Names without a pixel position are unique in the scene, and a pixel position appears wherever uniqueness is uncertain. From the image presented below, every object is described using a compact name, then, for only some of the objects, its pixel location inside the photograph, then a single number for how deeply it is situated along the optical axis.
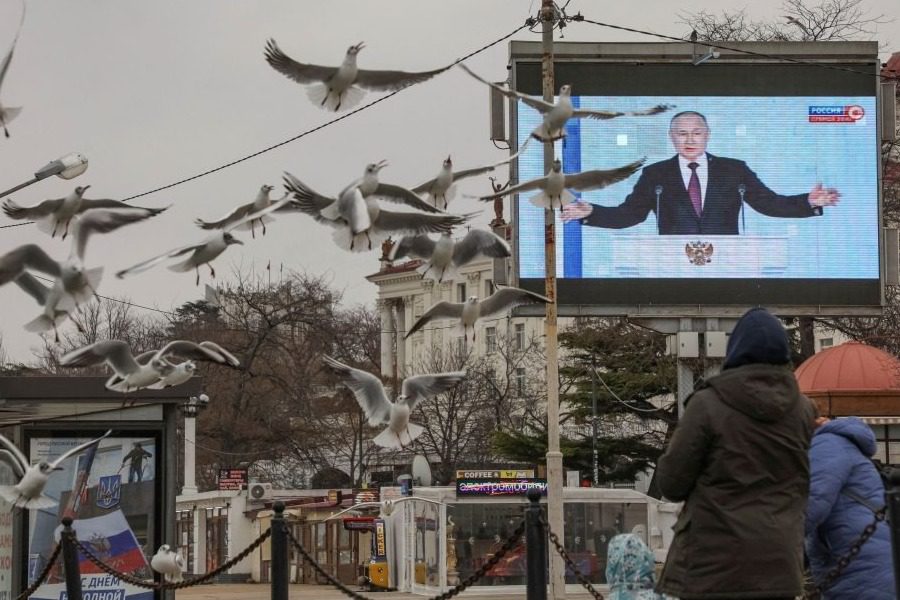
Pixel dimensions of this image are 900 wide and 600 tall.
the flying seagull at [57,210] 17.29
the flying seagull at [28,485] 19.13
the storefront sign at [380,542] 60.91
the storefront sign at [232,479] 83.45
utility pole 40.06
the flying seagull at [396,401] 17.56
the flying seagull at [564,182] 16.53
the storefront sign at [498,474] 57.19
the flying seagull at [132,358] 16.11
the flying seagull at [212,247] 14.39
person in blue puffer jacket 14.00
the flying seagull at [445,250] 16.52
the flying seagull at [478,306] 17.27
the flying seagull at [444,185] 16.77
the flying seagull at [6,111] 16.27
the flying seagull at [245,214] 15.67
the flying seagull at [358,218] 14.65
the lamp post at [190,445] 70.79
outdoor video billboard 48.58
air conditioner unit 79.34
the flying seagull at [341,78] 16.55
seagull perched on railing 22.61
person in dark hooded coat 12.51
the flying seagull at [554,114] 15.98
